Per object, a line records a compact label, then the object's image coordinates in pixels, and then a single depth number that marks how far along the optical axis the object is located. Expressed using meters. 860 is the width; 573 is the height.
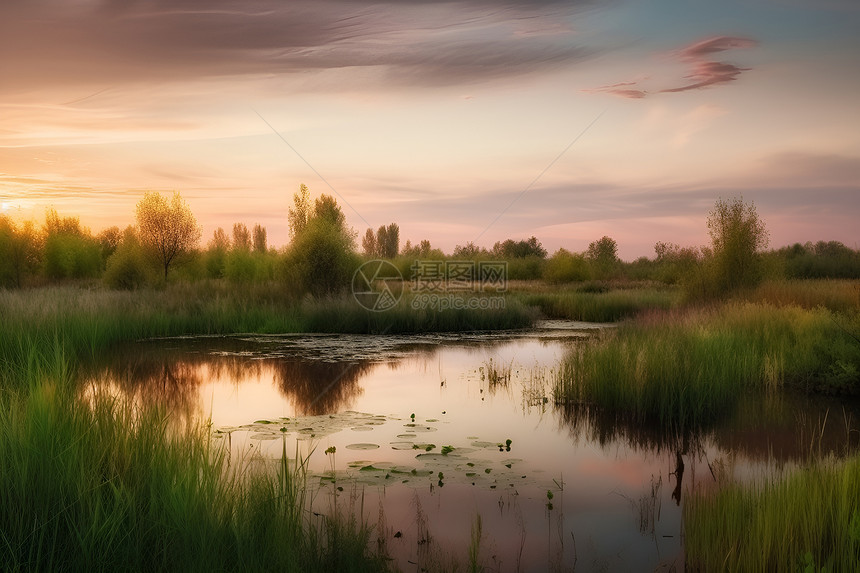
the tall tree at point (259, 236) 73.91
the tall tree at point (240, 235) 74.69
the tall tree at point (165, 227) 31.00
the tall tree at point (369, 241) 72.06
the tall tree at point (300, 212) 32.58
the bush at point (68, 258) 40.84
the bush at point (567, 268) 47.06
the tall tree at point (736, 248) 21.41
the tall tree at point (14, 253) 36.25
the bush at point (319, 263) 27.47
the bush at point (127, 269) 29.56
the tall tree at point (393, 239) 77.56
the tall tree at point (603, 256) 52.08
